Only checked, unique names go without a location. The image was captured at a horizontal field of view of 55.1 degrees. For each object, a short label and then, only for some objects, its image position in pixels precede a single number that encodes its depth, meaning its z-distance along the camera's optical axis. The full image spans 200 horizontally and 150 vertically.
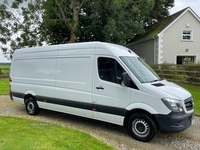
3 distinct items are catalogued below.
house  20.20
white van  4.59
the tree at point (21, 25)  20.59
